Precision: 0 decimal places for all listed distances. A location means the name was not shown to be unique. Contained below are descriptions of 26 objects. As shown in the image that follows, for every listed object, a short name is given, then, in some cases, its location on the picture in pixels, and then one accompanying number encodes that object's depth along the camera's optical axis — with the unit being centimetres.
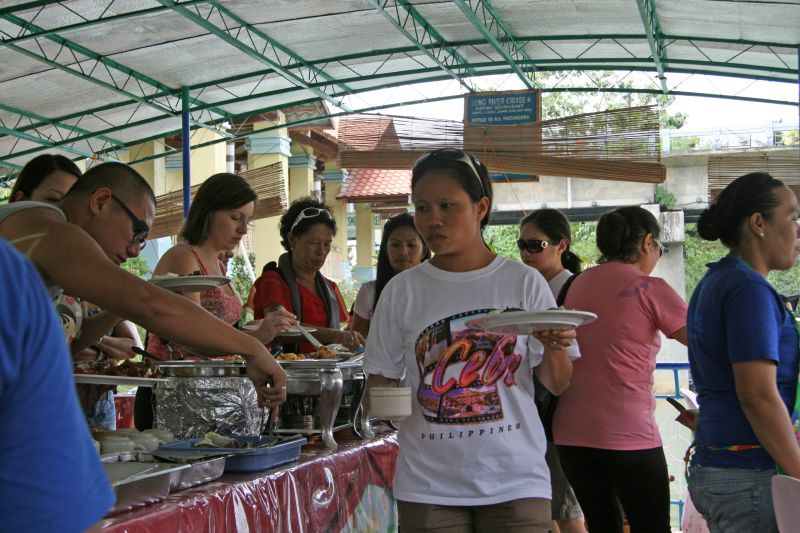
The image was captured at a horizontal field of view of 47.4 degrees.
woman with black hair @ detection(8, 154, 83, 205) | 307
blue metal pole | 1225
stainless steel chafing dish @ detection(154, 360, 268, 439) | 246
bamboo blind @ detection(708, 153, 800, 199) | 696
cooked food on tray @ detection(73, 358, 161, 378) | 271
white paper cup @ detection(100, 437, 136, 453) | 207
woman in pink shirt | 304
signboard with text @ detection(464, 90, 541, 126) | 1155
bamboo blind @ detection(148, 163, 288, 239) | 980
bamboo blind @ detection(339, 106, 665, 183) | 716
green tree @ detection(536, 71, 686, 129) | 2734
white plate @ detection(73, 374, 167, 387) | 207
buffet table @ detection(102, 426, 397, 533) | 188
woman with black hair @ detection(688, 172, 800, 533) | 212
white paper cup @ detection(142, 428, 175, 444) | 230
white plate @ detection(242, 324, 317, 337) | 296
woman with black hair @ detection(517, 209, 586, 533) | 380
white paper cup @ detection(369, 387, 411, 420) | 196
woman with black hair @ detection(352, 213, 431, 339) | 411
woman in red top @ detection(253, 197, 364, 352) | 399
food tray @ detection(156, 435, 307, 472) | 217
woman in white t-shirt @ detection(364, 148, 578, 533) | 201
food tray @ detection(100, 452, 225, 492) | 199
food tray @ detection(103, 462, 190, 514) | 176
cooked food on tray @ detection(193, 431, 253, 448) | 226
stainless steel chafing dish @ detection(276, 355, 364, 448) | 273
